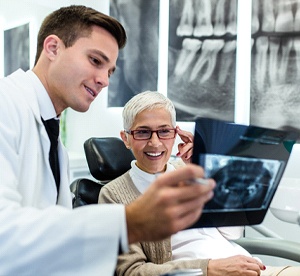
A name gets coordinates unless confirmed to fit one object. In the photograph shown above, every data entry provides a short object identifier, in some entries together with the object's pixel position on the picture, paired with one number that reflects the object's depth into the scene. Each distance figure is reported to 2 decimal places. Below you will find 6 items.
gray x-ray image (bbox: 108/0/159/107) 3.04
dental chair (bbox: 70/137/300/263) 1.89
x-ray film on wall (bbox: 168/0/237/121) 2.60
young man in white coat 0.67
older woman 1.24
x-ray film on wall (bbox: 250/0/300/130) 2.33
